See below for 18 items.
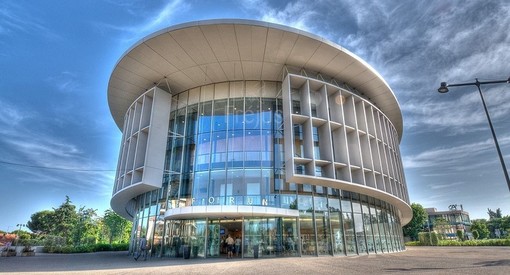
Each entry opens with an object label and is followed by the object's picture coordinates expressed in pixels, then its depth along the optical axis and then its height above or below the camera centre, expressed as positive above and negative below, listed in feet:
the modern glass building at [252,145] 60.49 +21.04
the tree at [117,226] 212.84 +6.87
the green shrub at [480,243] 118.11 -4.18
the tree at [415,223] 216.33 +7.41
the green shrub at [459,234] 179.73 -0.66
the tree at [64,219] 214.07 +12.28
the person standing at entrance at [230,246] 56.59 -2.15
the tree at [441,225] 298.52 +8.26
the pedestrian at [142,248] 60.90 -2.60
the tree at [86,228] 192.59 +5.67
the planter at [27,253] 76.74 -4.49
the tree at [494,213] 487.20 +32.79
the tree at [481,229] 274.36 +3.50
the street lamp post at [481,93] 33.83 +18.02
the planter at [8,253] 74.05 -4.19
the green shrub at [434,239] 140.15 -2.79
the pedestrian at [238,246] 58.53 -2.23
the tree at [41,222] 226.79 +12.36
